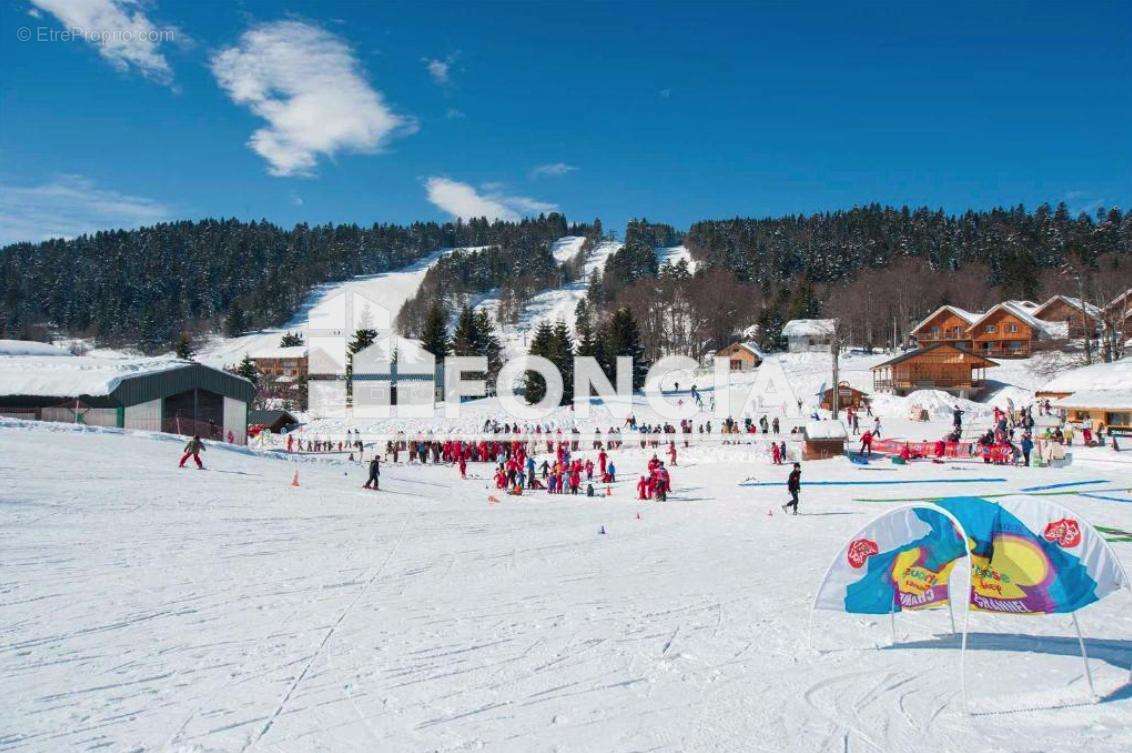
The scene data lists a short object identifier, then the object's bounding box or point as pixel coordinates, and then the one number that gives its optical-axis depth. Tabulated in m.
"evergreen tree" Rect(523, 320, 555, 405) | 46.06
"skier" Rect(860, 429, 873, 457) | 23.47
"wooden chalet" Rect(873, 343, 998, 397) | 44.06
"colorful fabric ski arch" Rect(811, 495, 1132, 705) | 5.59
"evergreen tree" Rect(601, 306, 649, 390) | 54.97
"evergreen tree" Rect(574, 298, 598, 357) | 52.84
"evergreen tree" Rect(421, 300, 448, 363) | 54.12
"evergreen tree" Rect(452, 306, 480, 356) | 54.38
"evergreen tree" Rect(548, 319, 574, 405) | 51.05
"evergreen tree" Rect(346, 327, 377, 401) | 53.97
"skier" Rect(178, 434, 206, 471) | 17.17
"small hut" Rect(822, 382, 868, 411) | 42.00
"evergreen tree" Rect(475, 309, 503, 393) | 55.78
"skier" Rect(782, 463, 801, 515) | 15.43
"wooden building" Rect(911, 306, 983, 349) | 58.12
